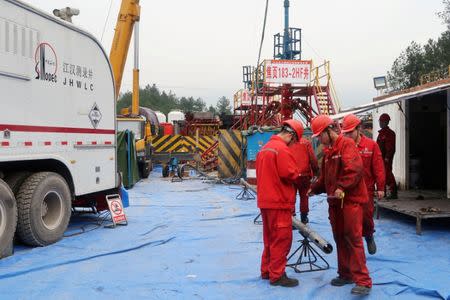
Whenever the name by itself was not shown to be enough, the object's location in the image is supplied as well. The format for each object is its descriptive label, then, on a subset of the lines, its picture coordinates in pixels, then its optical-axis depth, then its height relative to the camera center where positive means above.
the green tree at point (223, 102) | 109.81 +11.08
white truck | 6.31 +0.44
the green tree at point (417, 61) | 51.56 +9.59
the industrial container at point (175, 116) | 41.34 +2.95
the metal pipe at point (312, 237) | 5.28 -1.00
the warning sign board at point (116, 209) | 8.65 -1.05
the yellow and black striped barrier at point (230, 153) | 16.14 -0.10
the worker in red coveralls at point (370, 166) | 5.97 -0.23
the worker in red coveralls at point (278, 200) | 5.11 -0.54
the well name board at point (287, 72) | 20.39 +3.29
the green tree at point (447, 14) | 53.47 +14.82
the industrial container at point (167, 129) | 28.11 +1.26
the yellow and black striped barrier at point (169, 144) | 20.75 +0.28
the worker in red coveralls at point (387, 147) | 9.45 +0.02
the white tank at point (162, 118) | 37.50 +2.55
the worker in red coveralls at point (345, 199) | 4.90 -0.51
